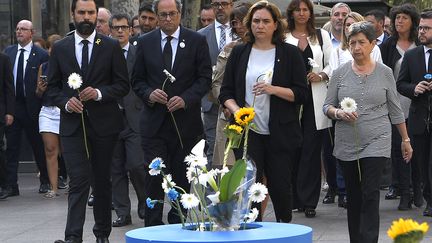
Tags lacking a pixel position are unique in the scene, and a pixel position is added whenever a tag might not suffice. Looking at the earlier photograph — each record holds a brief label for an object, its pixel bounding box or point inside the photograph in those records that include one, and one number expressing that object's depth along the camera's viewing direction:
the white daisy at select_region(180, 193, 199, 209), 10.26
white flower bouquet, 10.17
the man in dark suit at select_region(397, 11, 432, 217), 20.76
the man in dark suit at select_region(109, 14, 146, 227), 20.37
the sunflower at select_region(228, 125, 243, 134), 10.82
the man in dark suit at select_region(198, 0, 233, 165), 21.15
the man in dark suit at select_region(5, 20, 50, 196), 27.12
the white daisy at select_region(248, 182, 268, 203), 10.58
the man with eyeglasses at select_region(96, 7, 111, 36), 23.48
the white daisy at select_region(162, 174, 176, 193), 10.87
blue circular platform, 9.54
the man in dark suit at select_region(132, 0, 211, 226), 17.49
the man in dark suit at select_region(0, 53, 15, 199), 25.14
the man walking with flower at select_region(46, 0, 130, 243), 16.53
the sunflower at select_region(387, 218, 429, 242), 5.00
